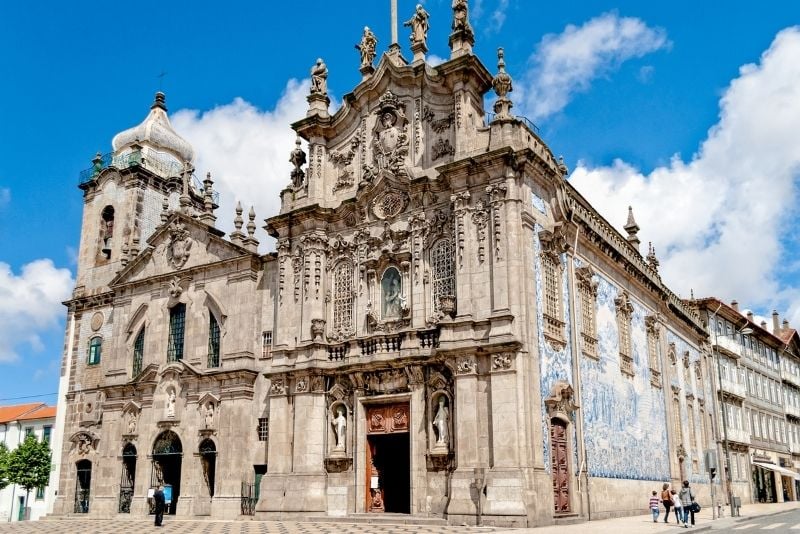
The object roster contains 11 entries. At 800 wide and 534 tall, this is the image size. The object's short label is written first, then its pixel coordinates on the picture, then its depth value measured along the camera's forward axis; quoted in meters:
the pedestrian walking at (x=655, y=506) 25.64
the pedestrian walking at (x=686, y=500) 23.62
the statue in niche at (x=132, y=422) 32.62
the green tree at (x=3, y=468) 43.59
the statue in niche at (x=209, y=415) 30.46
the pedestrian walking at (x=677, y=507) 23.95
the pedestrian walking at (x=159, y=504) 25.20
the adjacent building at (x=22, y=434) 48.91
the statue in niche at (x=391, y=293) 26.91
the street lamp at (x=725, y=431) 37.39
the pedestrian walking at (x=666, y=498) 25.61
